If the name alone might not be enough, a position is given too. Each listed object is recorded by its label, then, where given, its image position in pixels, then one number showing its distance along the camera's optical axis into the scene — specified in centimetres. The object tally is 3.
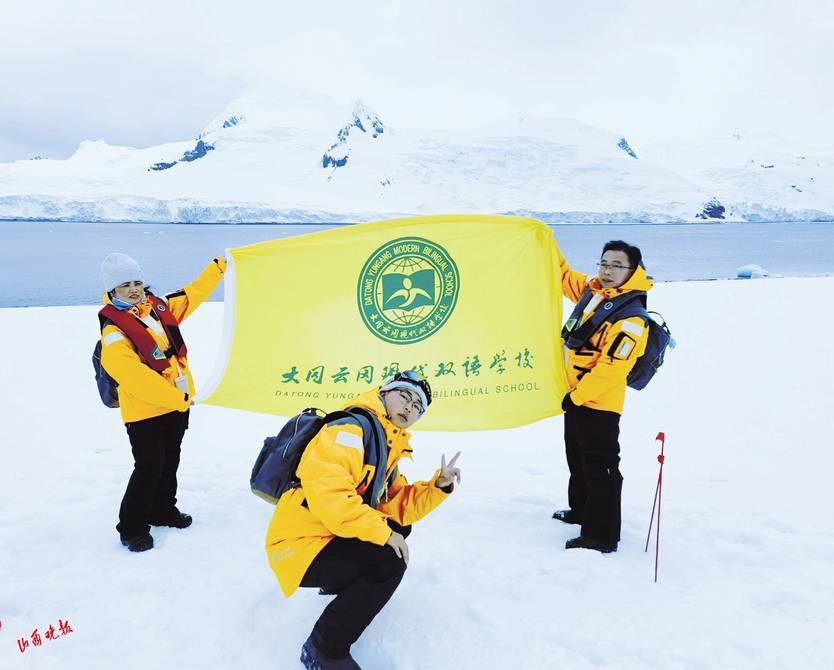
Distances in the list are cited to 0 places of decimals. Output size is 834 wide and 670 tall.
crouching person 233
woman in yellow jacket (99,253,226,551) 327
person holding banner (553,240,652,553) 334
